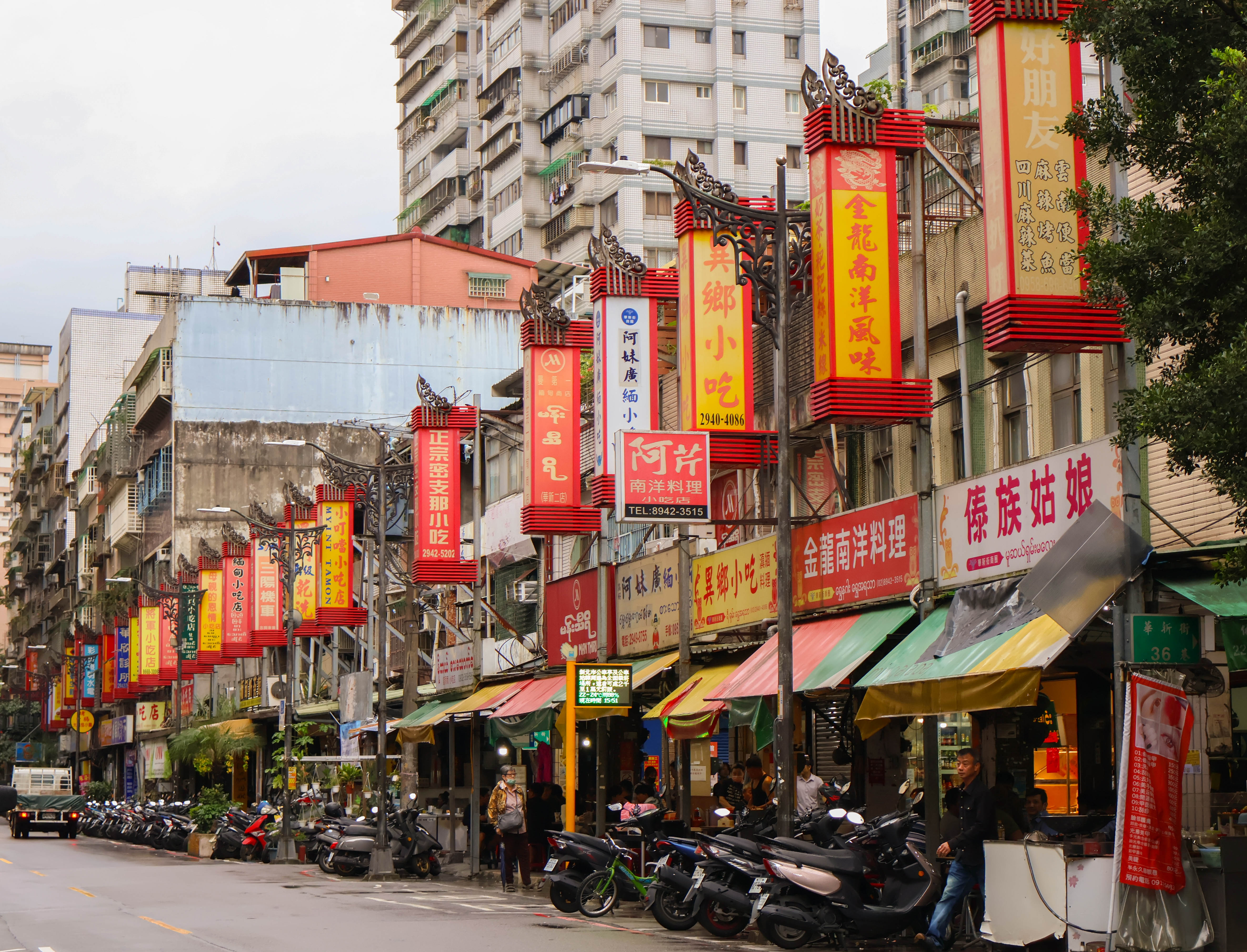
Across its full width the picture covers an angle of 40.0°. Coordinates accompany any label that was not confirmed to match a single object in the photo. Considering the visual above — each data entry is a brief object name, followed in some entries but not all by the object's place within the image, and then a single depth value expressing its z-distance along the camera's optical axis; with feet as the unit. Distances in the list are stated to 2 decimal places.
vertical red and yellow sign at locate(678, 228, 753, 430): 76.69
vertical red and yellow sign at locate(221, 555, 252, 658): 171.53
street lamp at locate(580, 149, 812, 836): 60.18
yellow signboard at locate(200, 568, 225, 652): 190.19
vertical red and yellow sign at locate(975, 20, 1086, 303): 51.98
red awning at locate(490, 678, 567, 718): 91.35
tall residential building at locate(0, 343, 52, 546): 541.34
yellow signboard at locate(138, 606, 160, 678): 217.15
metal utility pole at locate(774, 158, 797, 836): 58.59
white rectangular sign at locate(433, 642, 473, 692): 118.01
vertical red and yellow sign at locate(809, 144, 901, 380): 64.44
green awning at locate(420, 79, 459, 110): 304.30
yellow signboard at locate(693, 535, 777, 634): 75.66
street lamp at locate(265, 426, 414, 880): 96.58
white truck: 183.01
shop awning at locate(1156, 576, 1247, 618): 44.14
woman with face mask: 84.48
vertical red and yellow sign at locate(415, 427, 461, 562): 119.14
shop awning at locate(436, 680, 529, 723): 101.86
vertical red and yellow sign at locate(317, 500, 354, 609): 145.18
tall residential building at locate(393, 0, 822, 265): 246.68
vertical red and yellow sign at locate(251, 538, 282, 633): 166.91
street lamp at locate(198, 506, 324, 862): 121.70
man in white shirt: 67.21
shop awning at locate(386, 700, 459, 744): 109.81
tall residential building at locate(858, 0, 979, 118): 226.17
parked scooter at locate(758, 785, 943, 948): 50.01
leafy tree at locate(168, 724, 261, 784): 173.27
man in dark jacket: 47.78
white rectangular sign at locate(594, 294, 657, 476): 82.79
